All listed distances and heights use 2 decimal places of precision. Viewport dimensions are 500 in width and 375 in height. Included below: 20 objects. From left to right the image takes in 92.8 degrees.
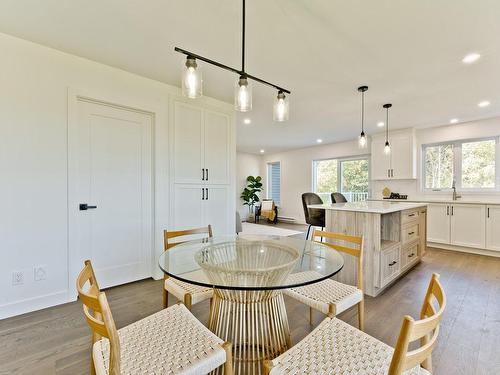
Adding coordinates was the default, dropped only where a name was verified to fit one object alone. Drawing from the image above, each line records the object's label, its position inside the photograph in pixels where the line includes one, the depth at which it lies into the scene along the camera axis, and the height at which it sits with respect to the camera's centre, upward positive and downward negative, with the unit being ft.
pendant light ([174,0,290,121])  4.83 +2.11
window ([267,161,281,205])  27.48 +0.42
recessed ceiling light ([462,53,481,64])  7.36 +4.02
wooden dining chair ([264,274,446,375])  2.98 -2.32
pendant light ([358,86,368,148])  9.83 +3.98
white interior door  8.02 -0.25
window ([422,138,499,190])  13.99 +1.28
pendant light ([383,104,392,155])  11.95 +3.87
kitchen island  8.18 -2.13
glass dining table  3.78 -1.63
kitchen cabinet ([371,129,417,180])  15.92 +1.90
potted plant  26.18 -0.71
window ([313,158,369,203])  20.22 +0.63
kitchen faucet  14.77 -0.45
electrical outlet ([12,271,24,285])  6.78 -2.68
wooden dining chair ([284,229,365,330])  4.66 -2.33
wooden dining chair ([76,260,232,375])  2.71 -2.33
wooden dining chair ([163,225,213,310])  4.95 -2.35
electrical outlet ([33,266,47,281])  7.10 -2.66
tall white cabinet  9.99 +0.81
